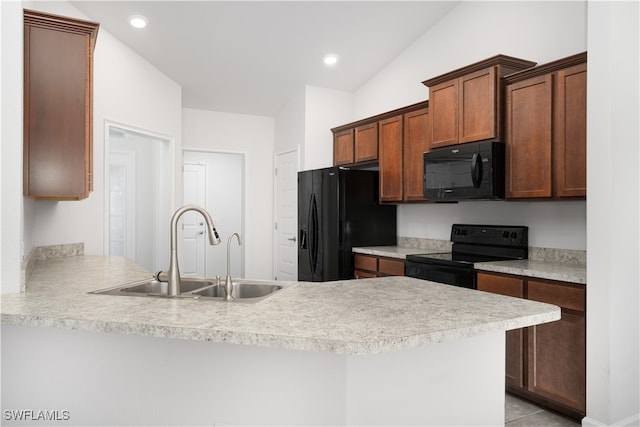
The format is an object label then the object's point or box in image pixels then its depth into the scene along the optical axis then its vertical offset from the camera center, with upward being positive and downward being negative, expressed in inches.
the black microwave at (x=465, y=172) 128.1 +11.2
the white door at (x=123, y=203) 264.1 +3.4
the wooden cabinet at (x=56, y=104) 88.1 +20.8
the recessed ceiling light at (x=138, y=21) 154.1 +64.5
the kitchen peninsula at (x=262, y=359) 53.9 -20.4
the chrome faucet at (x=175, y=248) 71.9 -6.2
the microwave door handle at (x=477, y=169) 130.4 +11.6
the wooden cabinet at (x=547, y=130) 110.1 +20.5
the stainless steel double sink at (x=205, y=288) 80.0 -14.3
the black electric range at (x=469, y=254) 130.3 -14.4
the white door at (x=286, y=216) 228.5 -3.8
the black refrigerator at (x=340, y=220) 181.0 -4.4
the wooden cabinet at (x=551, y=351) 101.8 -34.0
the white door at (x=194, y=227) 282.5 -11.4
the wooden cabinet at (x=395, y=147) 163.6 +24.4
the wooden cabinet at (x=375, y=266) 160.4 -21.4
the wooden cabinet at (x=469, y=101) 128.9 +32.7
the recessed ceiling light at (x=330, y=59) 191.6 +63.8
